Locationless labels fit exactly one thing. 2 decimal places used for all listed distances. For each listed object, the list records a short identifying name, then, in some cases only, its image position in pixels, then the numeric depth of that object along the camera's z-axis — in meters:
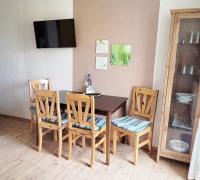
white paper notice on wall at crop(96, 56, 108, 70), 3.04
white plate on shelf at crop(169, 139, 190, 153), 2.50
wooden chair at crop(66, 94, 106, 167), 2.32
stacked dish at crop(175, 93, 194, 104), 2.47
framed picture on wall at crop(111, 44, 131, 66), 2.87
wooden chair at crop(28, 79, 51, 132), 3.16
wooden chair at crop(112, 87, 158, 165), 2.51
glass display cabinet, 2.30
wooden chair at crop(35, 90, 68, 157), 2.54
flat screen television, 3.09
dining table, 2.42
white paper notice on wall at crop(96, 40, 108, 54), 2.99
